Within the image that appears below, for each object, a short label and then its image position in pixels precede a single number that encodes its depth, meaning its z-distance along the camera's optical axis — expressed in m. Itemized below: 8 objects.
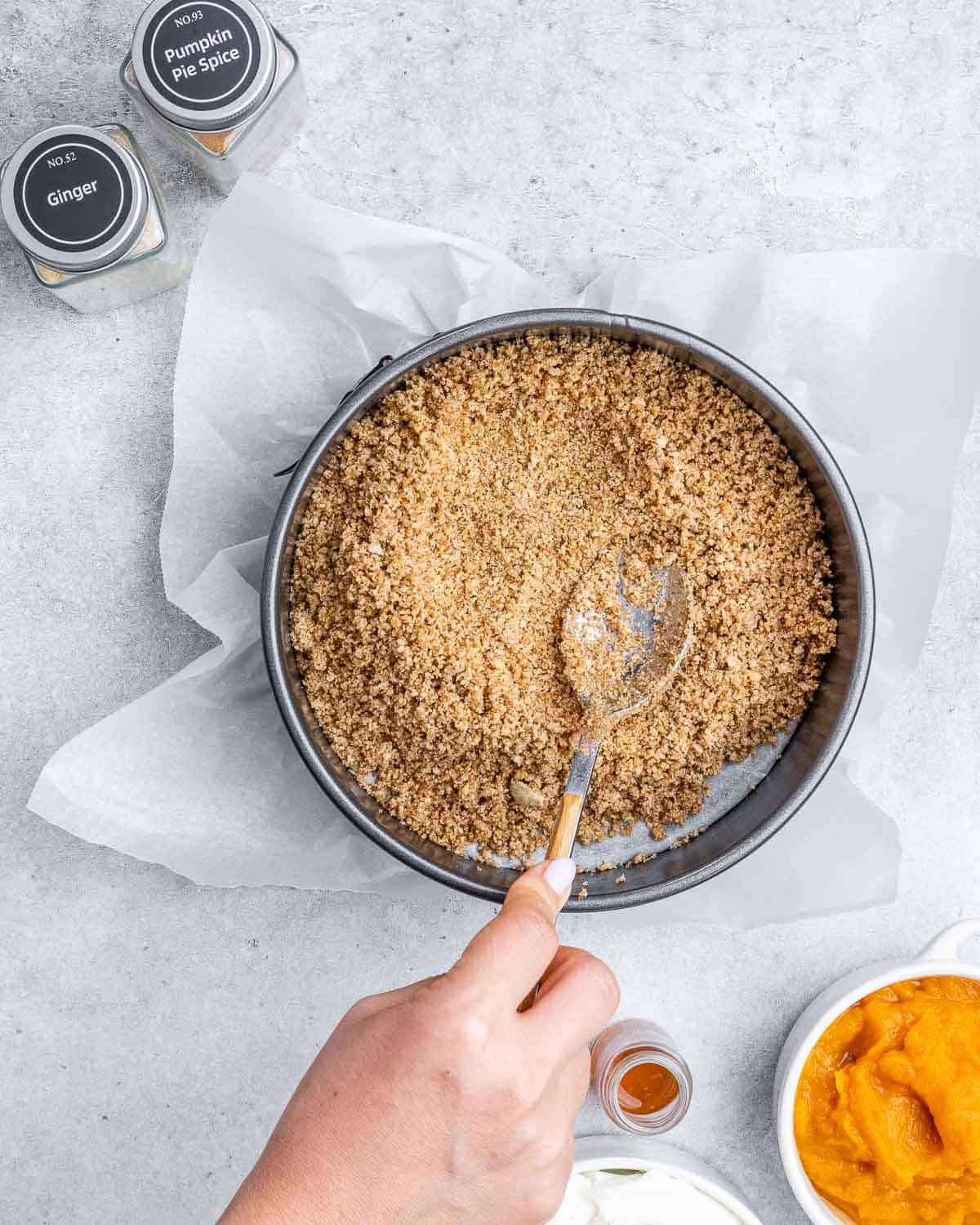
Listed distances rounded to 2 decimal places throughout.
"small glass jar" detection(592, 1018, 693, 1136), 0.76
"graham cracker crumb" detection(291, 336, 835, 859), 0.72
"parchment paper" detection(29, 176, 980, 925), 0.76
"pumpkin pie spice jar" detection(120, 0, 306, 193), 0.72
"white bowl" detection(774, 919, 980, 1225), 0.75
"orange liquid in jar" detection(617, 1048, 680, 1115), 0.77
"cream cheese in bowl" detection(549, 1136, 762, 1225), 0.76
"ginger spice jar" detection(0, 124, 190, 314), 0.73
